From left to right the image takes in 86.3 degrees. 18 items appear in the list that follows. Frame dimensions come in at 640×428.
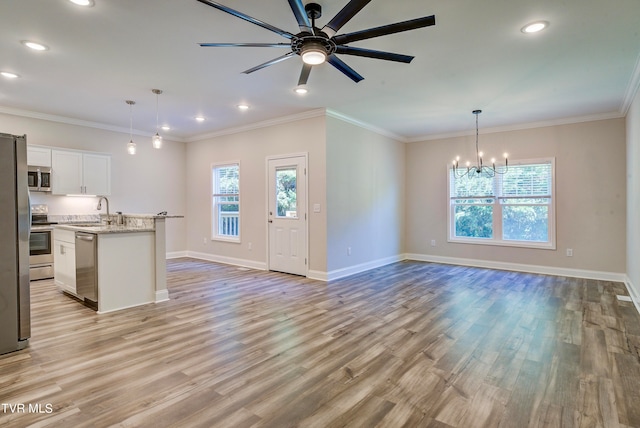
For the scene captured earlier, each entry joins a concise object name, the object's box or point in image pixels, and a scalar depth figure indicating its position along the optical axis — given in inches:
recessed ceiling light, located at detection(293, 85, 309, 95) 177.0
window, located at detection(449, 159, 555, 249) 246.4
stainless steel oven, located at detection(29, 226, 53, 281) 213.6
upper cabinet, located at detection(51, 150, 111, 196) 233.9
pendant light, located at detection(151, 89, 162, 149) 195.0
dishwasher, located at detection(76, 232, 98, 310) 155.0
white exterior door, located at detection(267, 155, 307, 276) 232.2
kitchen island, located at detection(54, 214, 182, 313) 155.3
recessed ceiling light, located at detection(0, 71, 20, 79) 160.6
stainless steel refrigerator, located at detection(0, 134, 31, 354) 112.7
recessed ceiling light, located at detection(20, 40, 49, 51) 129.9
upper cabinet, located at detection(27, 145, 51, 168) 220.7
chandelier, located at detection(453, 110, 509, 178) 259.8
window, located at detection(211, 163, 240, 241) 281.6
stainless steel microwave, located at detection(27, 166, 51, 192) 222.1
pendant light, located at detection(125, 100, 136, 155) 204.7
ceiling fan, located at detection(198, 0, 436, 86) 86.9
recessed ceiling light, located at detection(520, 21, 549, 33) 114.0
